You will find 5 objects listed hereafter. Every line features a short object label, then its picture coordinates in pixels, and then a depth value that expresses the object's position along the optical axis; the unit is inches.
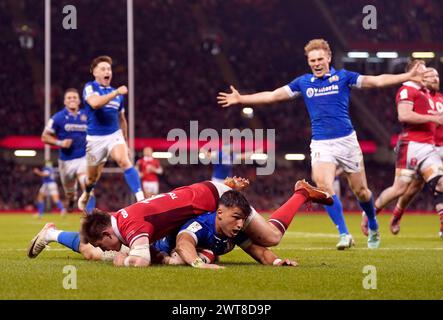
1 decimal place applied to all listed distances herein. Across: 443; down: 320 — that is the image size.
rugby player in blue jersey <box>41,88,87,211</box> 1129.4
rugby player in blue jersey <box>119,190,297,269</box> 506.9
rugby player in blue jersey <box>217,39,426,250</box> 712.4
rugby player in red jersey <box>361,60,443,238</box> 807.1
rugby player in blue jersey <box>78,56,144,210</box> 912.3
